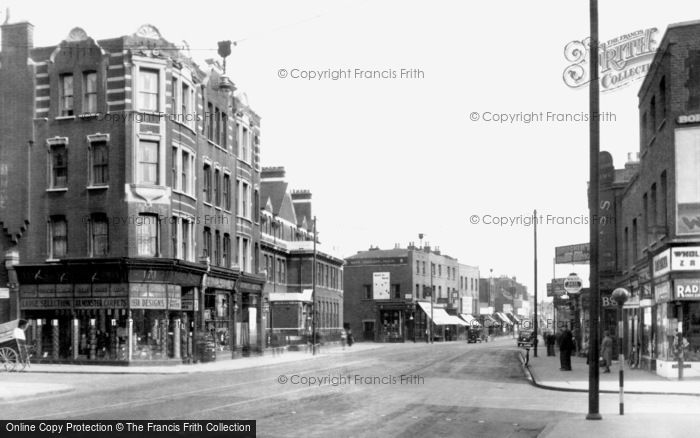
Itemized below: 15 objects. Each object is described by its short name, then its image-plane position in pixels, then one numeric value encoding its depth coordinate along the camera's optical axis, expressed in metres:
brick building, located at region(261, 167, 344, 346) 60.44
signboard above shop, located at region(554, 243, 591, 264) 45.34
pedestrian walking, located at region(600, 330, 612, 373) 31.38
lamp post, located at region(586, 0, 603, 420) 15.70
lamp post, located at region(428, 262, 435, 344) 89.69
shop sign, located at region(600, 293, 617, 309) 41.50
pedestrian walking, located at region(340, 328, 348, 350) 65.21
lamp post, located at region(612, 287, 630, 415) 18.03
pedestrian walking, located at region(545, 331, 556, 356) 49.34
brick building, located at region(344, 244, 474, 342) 90.25
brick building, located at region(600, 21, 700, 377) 27.16
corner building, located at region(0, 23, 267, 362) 38.06
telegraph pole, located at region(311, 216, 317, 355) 52.44
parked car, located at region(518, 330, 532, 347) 69.01
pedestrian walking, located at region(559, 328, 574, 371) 32.81
